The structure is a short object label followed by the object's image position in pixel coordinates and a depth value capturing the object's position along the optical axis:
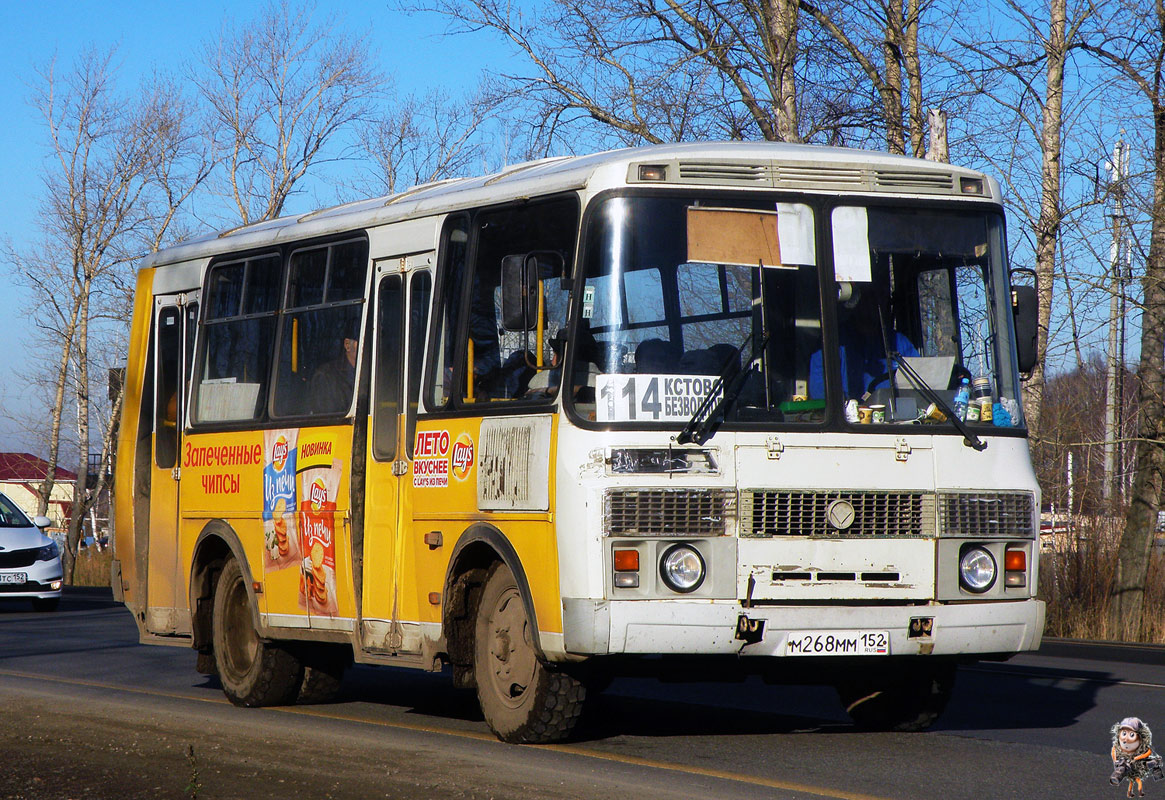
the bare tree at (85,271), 44.50
